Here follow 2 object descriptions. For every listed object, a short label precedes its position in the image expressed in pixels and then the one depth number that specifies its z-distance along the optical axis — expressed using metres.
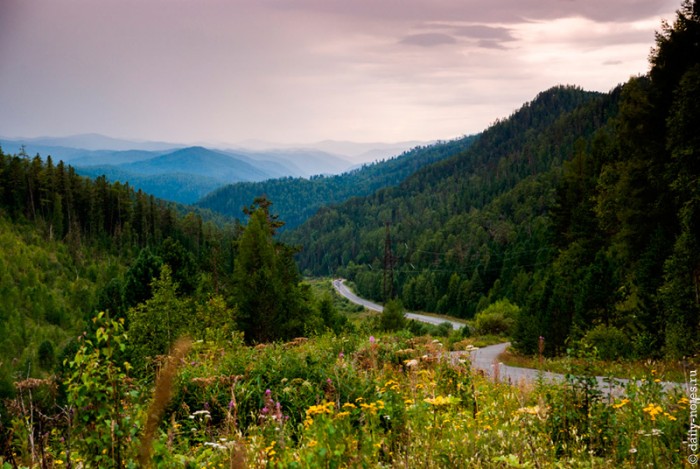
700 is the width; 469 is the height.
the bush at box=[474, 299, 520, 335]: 53.00
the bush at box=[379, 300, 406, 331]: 44.19
